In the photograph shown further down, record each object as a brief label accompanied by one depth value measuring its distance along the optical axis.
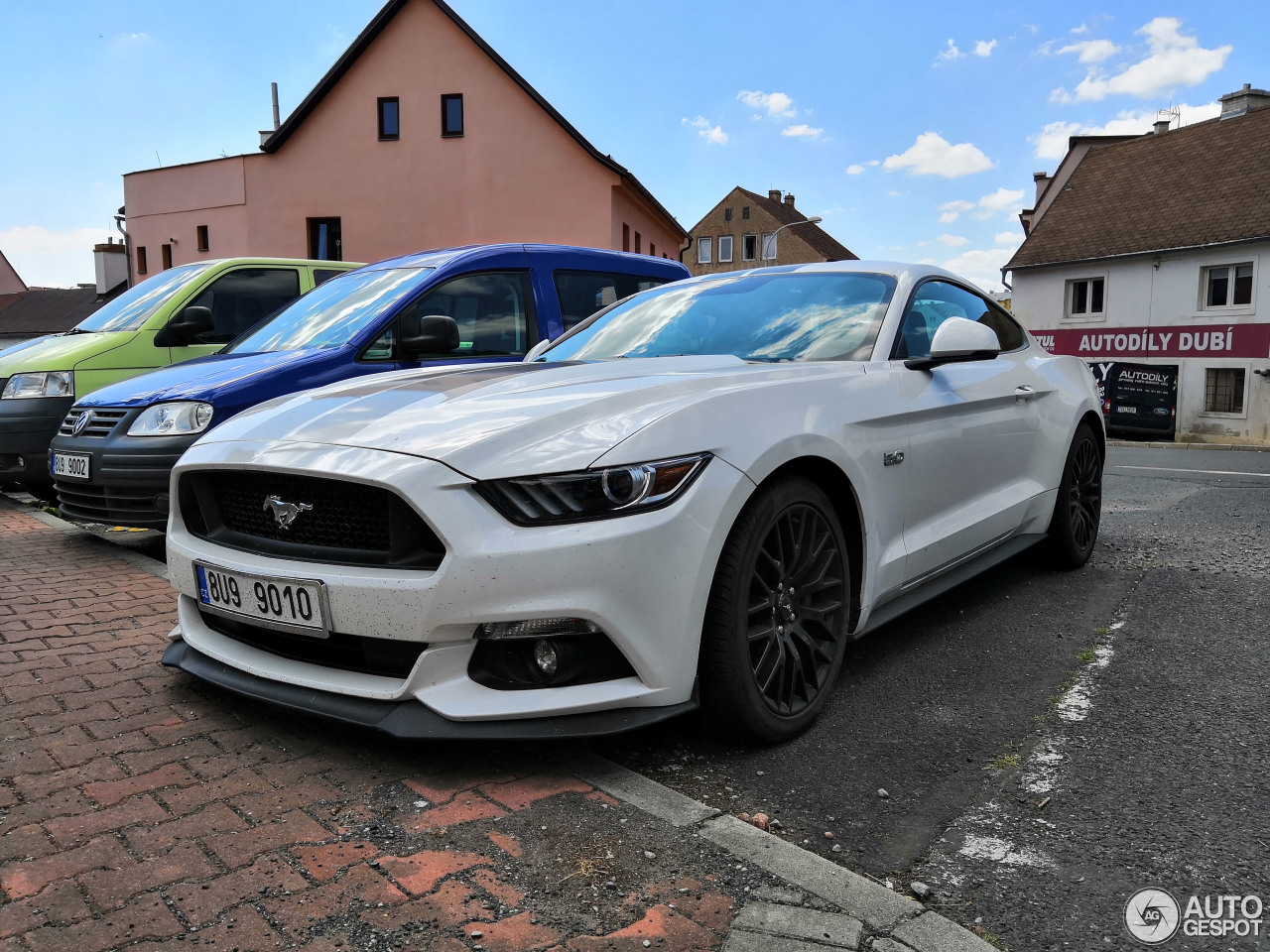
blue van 5.05
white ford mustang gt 2.48
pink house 24.70
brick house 65.62
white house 27.95
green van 6.66
